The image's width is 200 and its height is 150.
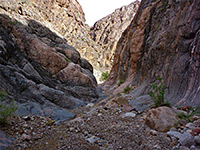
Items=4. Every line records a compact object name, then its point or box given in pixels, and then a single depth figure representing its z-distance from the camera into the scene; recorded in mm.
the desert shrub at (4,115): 3848
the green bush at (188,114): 3993
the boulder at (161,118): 3861
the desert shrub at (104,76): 45188
